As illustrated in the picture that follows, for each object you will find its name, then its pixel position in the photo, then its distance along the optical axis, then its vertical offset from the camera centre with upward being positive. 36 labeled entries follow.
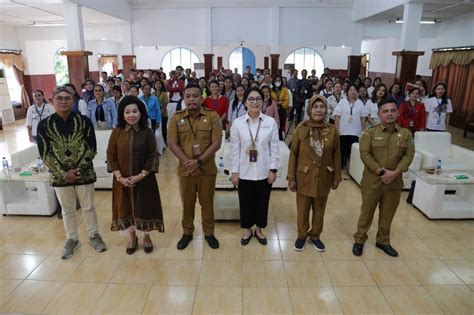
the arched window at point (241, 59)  19.05 +0.70
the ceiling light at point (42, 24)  11.72 +1.54
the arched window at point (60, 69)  14.30 +0.12
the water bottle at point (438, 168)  4.52 -1.19
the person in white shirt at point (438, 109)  5.91 -0.59
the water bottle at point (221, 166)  4.94 -1.28
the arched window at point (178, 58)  19.19 +0.72
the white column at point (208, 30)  11.49 +1.34
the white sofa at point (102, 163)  5.21 -1.32
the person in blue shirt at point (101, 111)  5.99 -0.64
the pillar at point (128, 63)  11.80 +0.29
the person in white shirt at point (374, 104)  5.77 -0.50
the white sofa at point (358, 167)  5.25 -1.41
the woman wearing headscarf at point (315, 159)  3.32 -0.80
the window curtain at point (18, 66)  11.54 +0.19
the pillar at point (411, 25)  7.43 +0.98
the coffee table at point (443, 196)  4.25 -1.49
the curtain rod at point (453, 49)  9.77 +0.70
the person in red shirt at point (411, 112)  5.45 -0.59
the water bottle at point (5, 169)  4.40 -1.19
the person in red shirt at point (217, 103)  6.02 -0.51
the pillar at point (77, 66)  7.79 +0.13
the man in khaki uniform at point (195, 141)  3.34 -0.64
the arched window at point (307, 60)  18.38 +0.64
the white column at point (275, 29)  11.36 +1.36
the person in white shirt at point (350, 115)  5.66 -0.66
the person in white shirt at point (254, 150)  3.39 -0.73
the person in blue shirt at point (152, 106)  6.46 -0.60
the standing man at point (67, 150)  3.24 -0.71
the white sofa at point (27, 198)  4.35 -1.58
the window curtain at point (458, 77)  9.91 -0.12
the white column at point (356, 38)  11.54 +1.09
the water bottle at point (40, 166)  4.55 -1.18
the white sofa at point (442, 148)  5.48 -1.18
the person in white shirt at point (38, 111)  5.36 -0.58
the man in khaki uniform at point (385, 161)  3.31 -0.81
